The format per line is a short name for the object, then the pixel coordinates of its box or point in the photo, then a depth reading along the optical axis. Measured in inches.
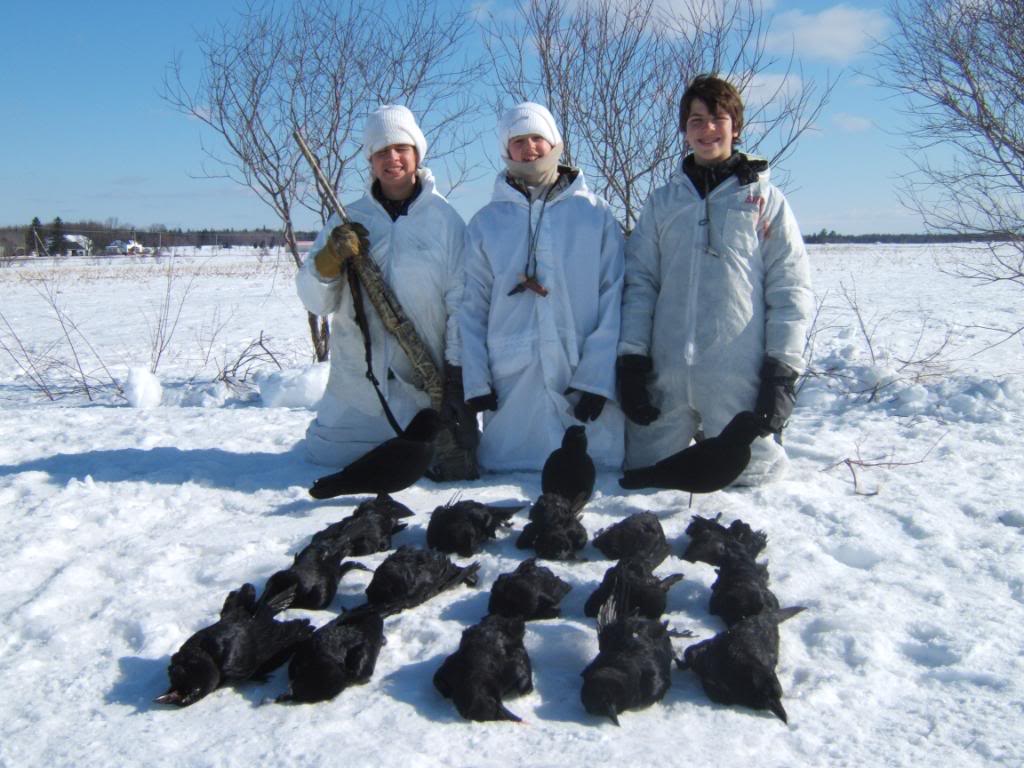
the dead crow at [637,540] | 124.6
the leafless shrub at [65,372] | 309.5
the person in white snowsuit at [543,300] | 161.2
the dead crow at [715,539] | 123.8
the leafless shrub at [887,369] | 247.3
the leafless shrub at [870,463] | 169.2
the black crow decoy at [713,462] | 139.9
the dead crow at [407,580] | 110.0
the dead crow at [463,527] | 128.6
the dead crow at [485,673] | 86.1
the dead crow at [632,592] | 106.3
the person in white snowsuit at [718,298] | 149.8
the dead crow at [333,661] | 90.0
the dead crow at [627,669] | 86.6
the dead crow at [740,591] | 106.1
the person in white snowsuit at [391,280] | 163.2
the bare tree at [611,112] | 279.0
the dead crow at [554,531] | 127.1
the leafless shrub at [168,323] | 338.3
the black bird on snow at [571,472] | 143.0
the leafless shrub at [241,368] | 307.4
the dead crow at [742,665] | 87.8
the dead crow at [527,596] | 106.9
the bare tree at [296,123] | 305.7
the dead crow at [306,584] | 109.3
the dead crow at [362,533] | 126.0
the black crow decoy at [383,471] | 146.5
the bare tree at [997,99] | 282.8
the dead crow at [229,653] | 90.4
